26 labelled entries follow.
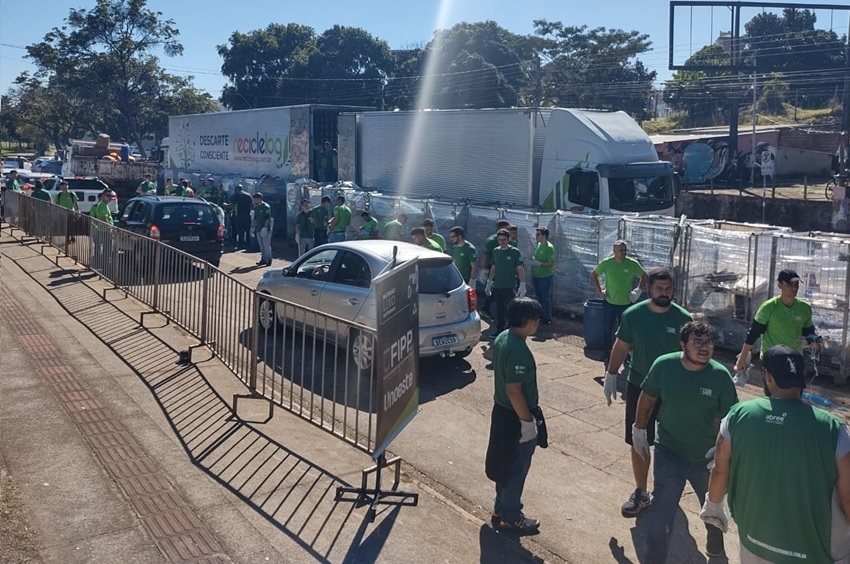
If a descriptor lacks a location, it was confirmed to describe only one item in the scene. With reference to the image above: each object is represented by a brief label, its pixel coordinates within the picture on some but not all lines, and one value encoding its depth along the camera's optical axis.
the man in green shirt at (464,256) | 13.17
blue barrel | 11.95
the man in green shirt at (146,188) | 27.58
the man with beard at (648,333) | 6.52
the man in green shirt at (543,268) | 13.64
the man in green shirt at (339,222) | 18.67
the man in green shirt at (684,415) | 5.32
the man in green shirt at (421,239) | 12.69
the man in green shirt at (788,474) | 3.87
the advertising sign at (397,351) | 6.27
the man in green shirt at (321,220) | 19.44
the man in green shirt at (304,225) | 19.31
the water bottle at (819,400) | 9.64
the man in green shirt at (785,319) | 7.88
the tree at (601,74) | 59.75
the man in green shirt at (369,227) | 17.30
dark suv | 17.64
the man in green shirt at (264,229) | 20.19
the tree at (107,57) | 57.88
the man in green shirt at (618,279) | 10.66
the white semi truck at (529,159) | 18.23
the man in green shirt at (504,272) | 12.27
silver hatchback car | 10.34
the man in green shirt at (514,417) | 5.80
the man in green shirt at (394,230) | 15.57
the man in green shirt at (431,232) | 13.63
